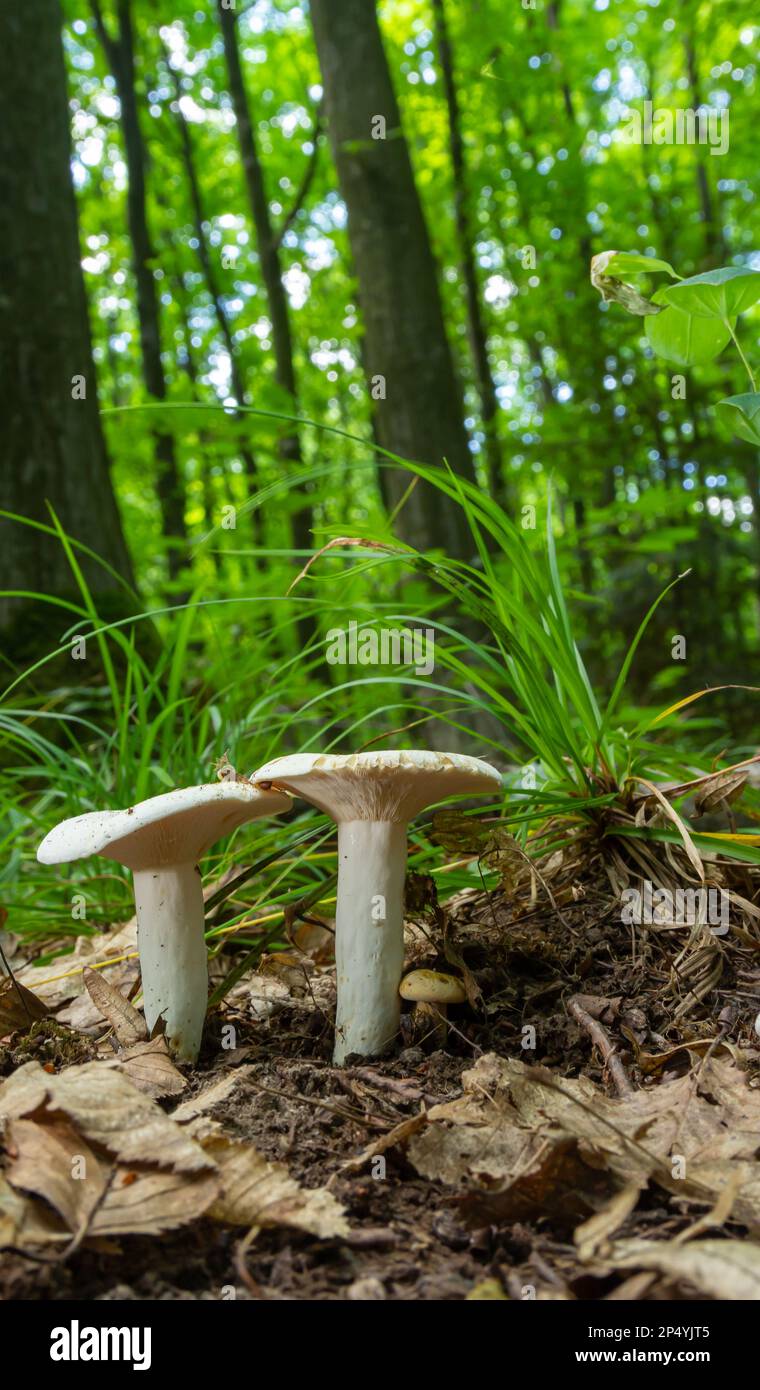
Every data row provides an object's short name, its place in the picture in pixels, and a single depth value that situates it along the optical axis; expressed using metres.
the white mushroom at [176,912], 0.46
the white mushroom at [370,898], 0.46
